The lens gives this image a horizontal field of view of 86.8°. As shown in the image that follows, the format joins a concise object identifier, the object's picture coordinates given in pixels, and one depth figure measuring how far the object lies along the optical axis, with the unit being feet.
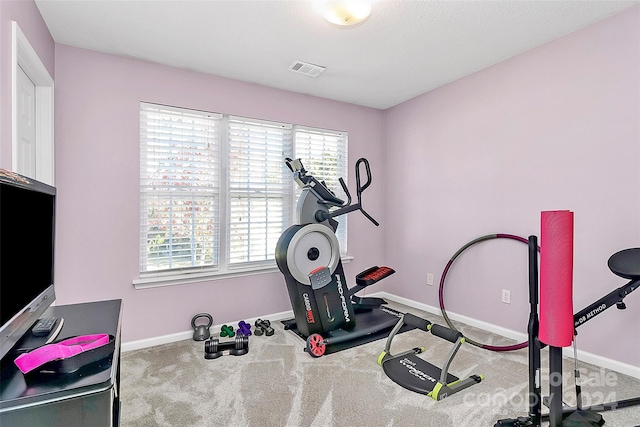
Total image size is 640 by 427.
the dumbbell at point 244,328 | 9.98
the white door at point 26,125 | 7.03
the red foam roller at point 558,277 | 4.67
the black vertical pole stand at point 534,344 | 5.33
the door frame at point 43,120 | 7.43
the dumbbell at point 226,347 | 8.68
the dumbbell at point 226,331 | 9.95
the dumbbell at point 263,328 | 10.13
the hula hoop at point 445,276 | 8.89
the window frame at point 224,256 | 9.76
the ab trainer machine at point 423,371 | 6.95
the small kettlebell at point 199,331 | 9.78
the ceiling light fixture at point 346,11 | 6.91
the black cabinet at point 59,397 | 2.95
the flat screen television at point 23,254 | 3.47
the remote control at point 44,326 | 4.47
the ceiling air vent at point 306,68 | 9.92
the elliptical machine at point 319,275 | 9.43
